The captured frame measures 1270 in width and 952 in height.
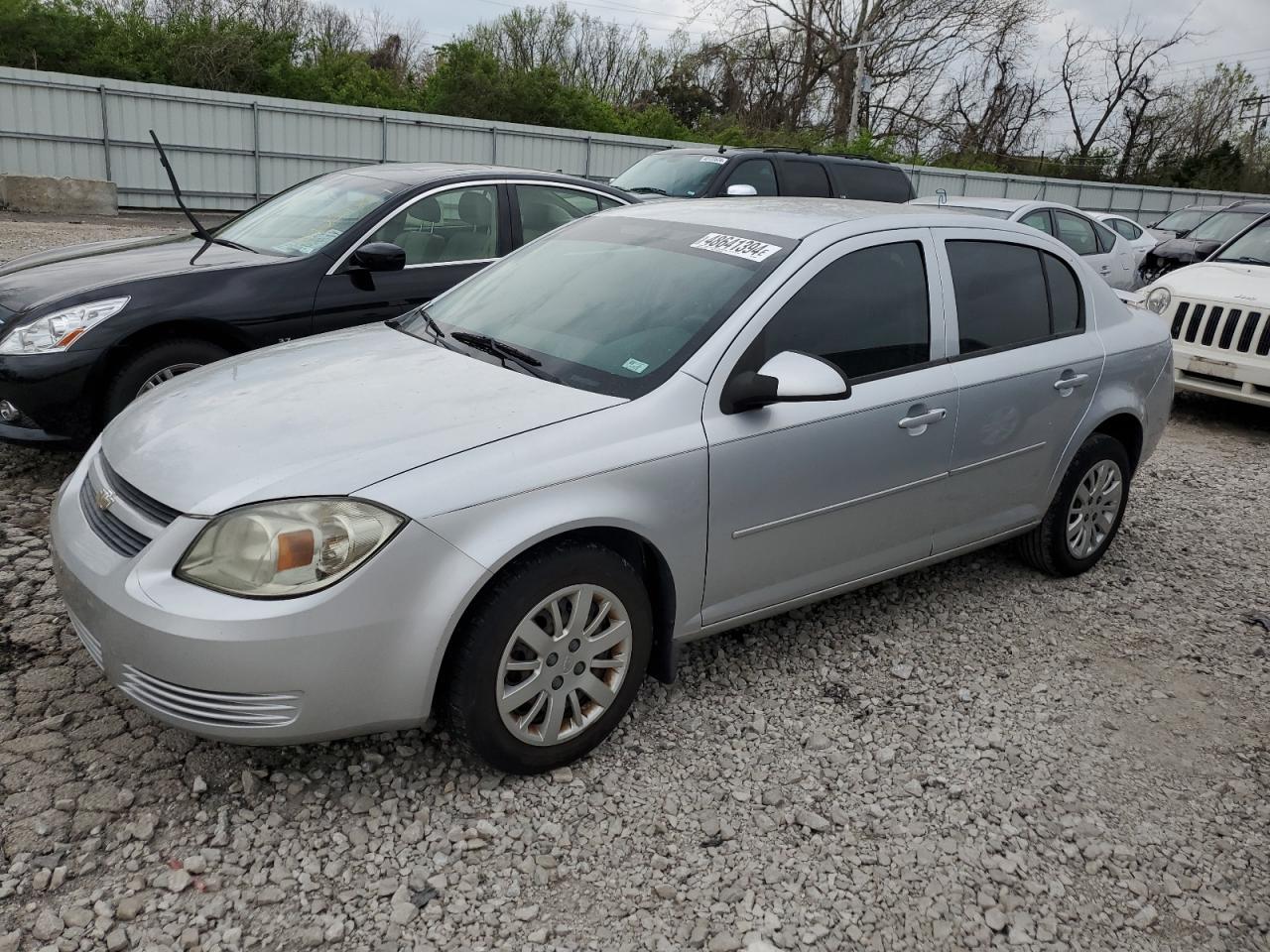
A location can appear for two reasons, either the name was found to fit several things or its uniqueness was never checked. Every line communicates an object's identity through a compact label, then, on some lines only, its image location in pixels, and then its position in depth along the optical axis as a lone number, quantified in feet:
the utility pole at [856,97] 104.47
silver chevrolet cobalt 8.34
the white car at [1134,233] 50.49
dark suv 33.14
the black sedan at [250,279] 14.82
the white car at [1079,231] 35.09
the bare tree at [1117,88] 146.51
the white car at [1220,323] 25.03
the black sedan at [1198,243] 47.78
